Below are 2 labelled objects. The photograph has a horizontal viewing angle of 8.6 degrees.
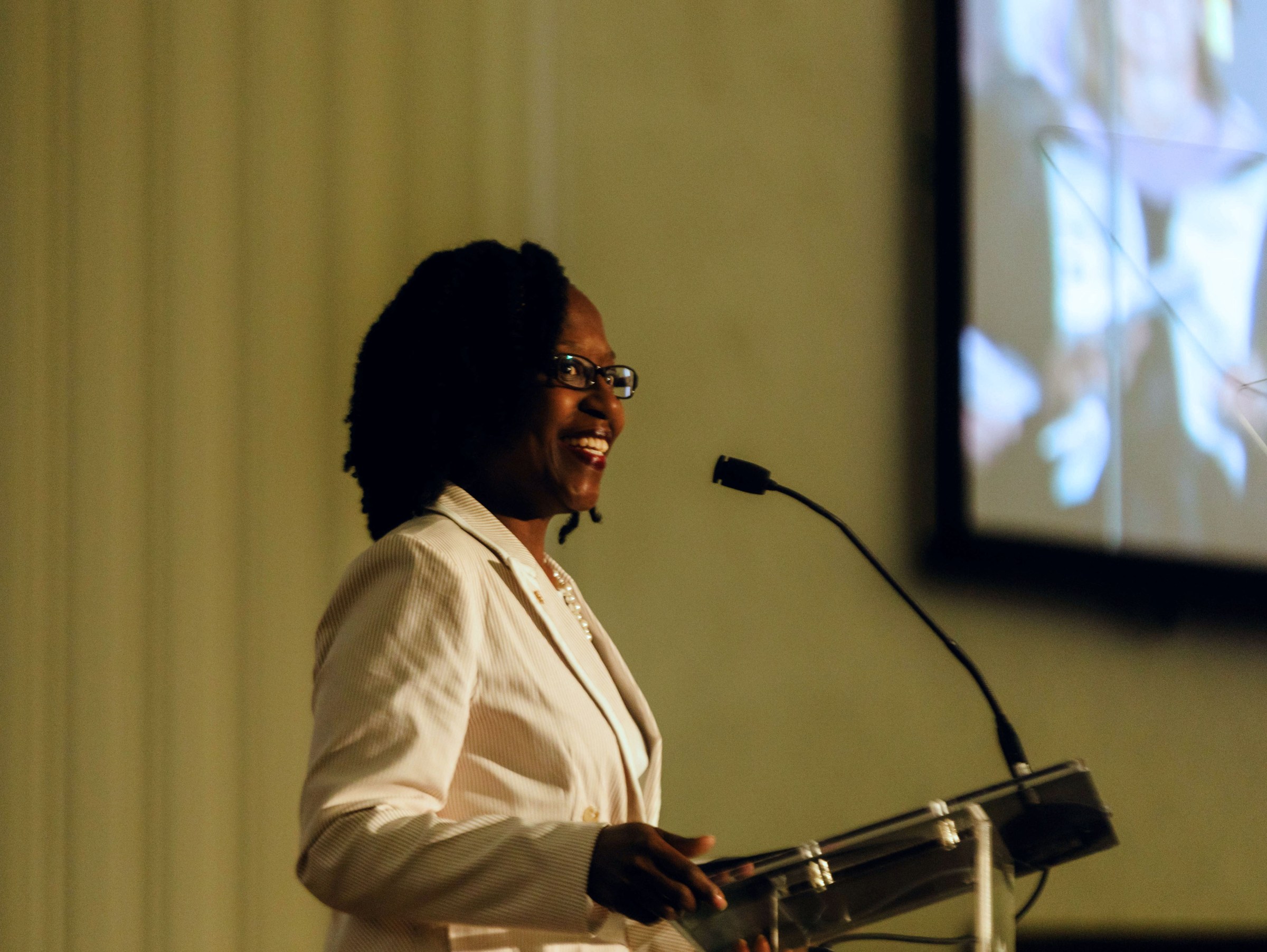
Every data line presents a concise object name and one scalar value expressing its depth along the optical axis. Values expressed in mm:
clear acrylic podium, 6761
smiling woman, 6835
